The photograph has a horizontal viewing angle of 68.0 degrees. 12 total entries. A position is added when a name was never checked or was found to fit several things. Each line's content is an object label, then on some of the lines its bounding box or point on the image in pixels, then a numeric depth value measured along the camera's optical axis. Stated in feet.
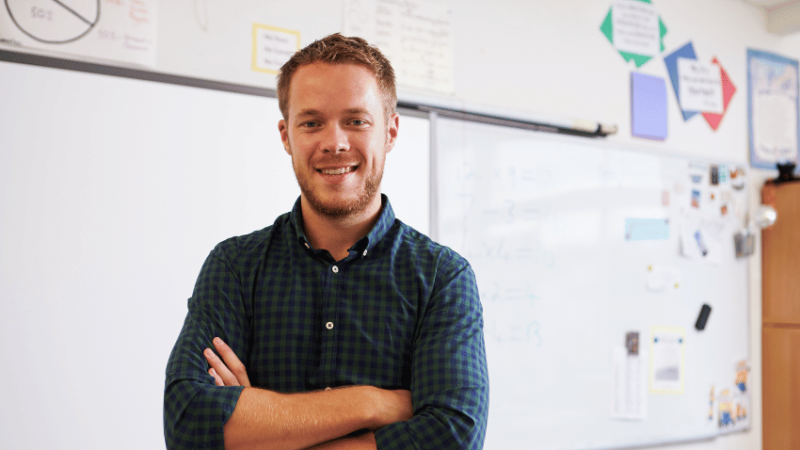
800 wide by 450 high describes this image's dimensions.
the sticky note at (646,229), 8.25
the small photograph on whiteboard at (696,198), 8.91
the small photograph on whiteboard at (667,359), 8.19
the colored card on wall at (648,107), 8.57
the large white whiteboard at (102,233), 4.79
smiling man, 3.14
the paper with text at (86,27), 4.93
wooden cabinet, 9.13
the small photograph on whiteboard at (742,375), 9.10
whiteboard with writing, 7.04
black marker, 8.68
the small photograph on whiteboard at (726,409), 8.83
